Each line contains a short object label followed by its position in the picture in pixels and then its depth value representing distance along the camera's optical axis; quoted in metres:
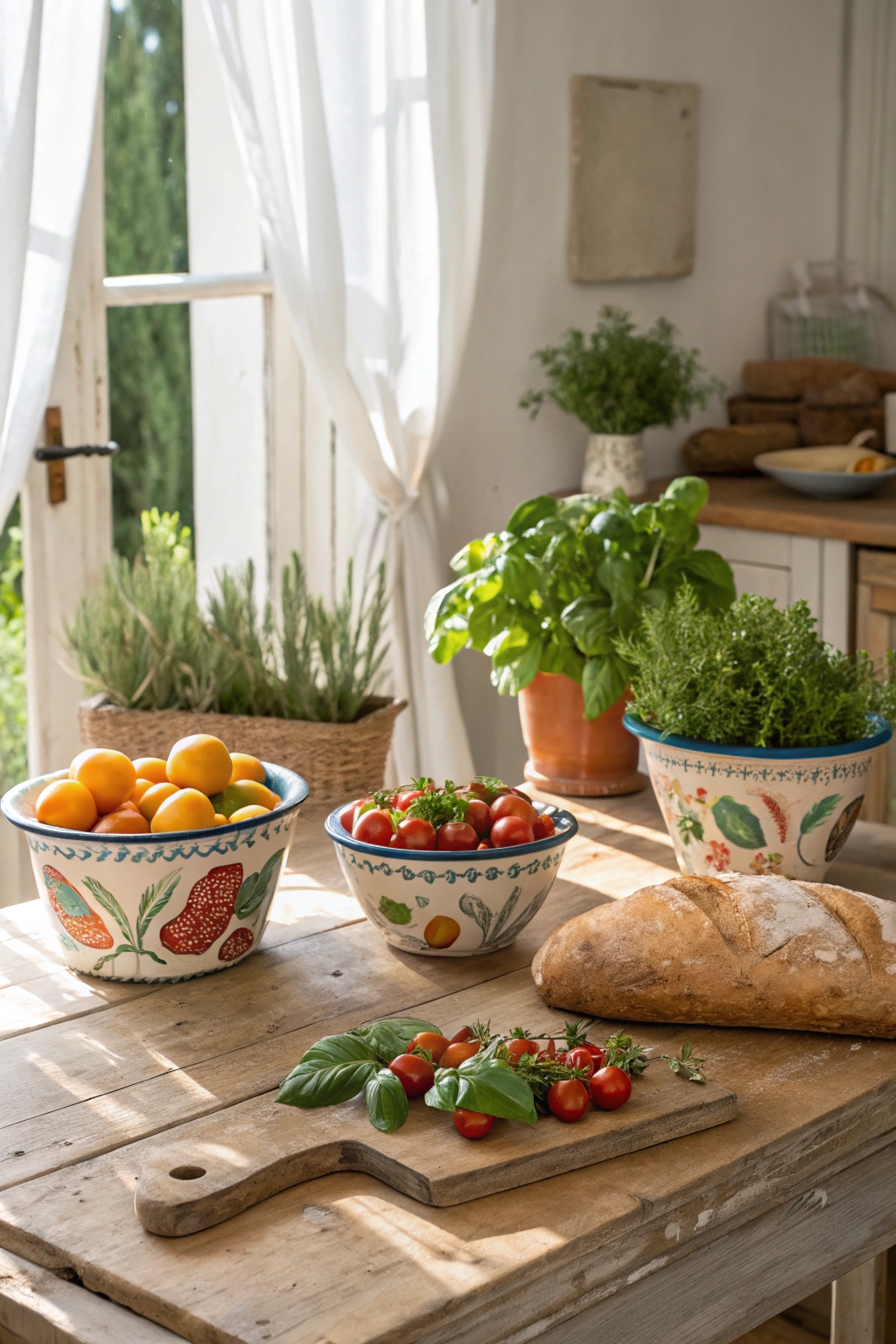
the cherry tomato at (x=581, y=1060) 2.00
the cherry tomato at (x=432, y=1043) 2.02
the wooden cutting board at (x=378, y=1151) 1.89
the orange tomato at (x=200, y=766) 2.27
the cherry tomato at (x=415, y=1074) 2.00
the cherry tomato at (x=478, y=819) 2.25
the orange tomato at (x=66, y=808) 2.22
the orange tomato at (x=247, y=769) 2.35
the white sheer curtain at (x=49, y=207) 3.17
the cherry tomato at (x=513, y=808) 2.26
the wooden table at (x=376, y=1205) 1.82
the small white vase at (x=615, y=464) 4.35
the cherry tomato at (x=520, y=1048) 2.00
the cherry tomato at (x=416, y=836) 2.23
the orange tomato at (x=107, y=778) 2.24
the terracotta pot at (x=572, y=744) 2.73
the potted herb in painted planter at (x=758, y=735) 2.32
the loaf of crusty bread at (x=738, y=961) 2.11
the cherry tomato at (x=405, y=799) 2.28
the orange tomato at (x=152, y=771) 2.32
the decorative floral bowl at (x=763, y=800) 2.32
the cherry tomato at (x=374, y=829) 2.24
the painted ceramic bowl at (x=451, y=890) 2.22
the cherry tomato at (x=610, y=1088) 1.97
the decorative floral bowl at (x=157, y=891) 2.19
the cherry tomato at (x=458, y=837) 2.22
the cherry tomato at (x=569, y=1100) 1.96
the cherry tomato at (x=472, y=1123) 1.94
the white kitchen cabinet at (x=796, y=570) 4.05
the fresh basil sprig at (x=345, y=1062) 2.01
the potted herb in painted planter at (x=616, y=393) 4.28
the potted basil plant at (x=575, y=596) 2.61
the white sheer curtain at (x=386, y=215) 3.59
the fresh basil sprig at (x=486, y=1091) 1.94
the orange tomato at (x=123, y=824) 2.20
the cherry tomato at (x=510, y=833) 2.23
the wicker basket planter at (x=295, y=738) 2.87
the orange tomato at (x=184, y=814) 2.20
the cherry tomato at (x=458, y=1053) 2.00
